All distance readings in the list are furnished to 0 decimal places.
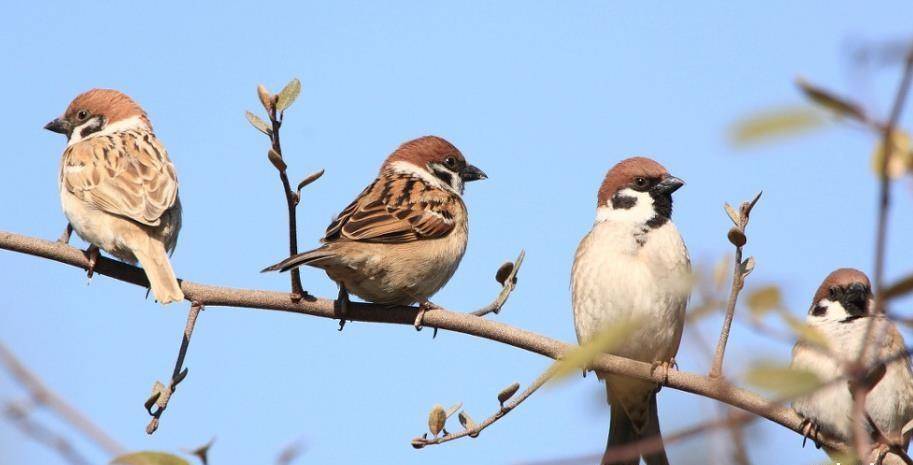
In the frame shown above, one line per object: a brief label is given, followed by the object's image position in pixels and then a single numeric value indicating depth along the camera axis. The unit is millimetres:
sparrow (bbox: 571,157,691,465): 7648
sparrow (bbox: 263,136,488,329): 7129
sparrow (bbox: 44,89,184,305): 7605
